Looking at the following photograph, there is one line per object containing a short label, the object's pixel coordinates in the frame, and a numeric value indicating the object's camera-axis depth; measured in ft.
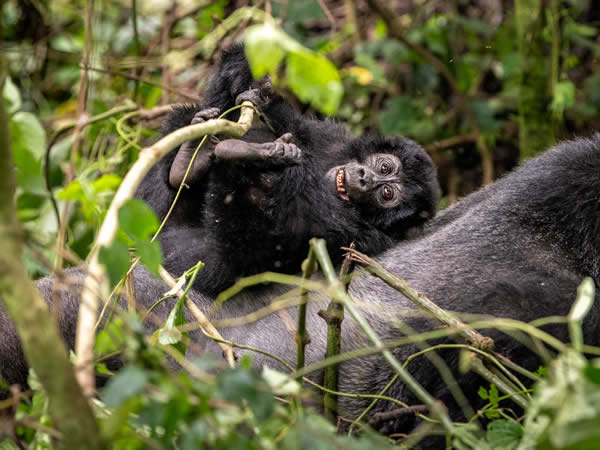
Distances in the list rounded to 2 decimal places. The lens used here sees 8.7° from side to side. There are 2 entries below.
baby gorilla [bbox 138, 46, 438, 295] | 17.19
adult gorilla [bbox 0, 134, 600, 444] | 16.76
